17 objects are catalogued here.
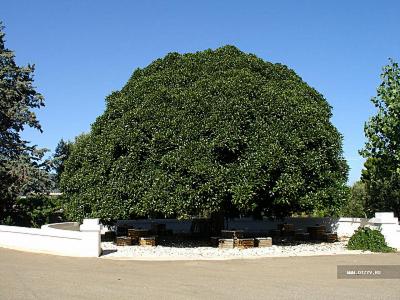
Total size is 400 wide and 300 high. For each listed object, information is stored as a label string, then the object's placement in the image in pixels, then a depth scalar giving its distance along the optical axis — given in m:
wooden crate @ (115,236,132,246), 16.30
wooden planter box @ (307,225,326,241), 18.79
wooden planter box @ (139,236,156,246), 16.19
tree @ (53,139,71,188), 22.67
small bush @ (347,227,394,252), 14.49
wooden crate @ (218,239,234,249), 15.34
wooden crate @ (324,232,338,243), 17.81
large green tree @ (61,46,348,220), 14.10
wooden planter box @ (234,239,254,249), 15.36
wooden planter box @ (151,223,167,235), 19.94
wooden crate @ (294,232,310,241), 18.58
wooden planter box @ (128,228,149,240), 16.69
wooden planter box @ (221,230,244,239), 15.82
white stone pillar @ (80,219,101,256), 13.22
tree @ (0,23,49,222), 21.45
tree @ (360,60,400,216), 16.84
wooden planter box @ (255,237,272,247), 15.77
